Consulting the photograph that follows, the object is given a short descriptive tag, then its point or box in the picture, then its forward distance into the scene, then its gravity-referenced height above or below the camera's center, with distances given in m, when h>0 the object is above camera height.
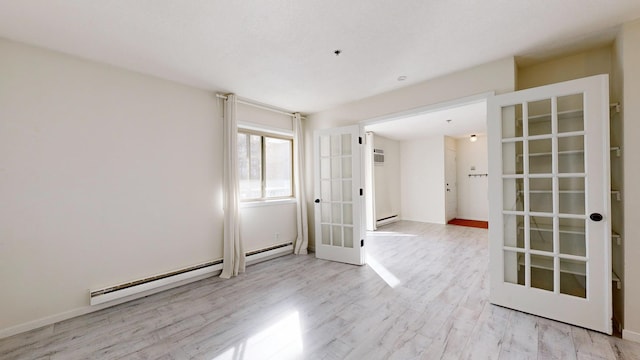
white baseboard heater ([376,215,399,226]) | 6.66 -1.16
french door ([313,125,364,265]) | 3.80 -0.25
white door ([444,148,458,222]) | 6.92 -0.20
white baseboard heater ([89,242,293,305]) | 2.52 -1.16
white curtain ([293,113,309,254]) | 4.47 -0.05
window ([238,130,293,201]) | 4.01 +0.26
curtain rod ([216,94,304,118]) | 3.53 +1.21
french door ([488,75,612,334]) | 2.04 -0.23
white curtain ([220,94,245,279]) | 3.47 -0.22
